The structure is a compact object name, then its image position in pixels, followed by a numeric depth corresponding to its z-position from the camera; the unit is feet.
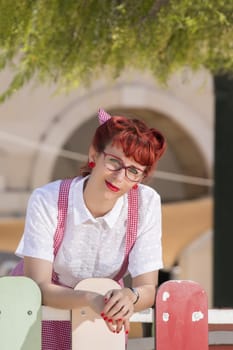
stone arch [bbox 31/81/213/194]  66.79
